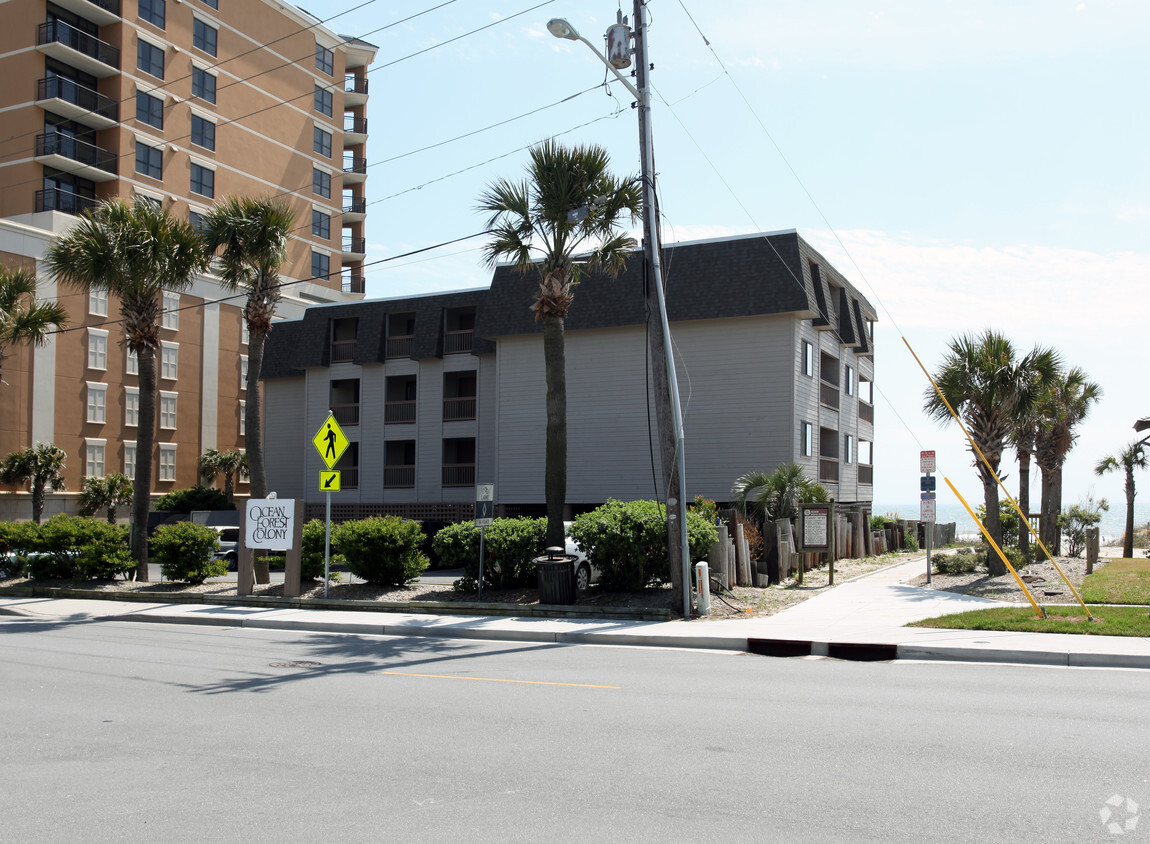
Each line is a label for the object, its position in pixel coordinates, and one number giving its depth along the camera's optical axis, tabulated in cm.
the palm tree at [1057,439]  3033
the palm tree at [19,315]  2689
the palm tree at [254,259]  2206
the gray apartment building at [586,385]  2902
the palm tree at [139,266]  2158
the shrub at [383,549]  1931
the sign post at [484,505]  1758
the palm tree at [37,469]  3891
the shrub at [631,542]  1742
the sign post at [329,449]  1886
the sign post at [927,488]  2103
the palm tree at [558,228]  1822
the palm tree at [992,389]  2122
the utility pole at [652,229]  1605
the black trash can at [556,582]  1727
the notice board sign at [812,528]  2114
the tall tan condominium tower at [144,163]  4228
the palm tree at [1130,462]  4038
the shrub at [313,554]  2048
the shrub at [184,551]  2142
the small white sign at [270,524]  1941
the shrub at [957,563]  2170
